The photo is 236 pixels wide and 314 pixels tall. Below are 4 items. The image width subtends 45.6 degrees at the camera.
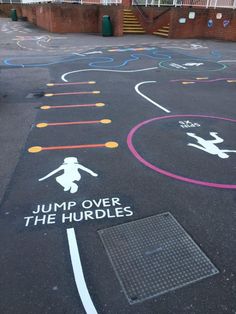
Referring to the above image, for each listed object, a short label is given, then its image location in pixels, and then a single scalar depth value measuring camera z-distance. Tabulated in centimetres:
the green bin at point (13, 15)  3591
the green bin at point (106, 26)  2325
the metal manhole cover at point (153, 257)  310
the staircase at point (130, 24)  2528
